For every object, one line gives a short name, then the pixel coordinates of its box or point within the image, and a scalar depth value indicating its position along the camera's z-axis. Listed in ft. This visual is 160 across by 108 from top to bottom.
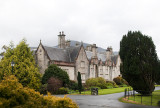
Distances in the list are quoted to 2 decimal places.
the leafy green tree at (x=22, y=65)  113.39
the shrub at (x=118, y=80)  186.60
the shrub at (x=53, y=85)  114.83
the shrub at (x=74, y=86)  129.90
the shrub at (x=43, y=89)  114.17
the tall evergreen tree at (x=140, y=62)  88.38
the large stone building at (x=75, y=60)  144.25
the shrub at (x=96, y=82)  146.51
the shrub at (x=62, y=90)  113.30
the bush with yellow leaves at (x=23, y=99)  31.07
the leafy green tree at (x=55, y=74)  122.31
